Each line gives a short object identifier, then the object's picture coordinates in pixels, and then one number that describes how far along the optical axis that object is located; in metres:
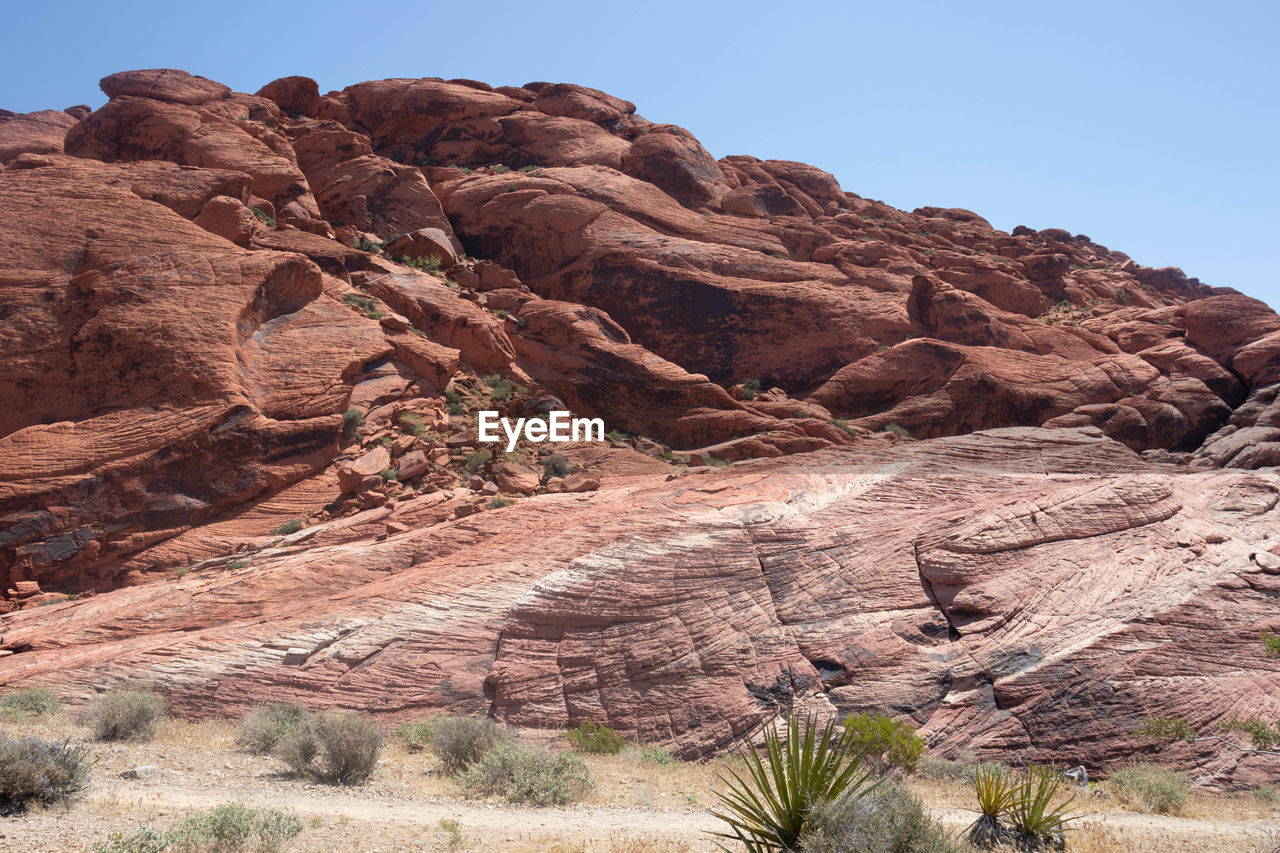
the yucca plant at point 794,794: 6.51
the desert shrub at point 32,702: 10.88
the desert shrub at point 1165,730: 8.91
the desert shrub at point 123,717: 10.29
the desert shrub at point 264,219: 26.07
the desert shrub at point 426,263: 28.77
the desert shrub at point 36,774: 7.12
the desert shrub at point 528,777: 8.93
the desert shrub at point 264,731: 10.34
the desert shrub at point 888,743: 9.56
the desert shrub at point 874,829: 6.10
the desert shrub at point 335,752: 9.48
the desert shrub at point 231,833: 6.43
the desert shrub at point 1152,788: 8.59
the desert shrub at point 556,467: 20.42
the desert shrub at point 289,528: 17.30
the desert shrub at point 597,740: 10.95
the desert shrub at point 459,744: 10.10
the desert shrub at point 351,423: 19.94
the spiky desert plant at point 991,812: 7.45
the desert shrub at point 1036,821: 7.43
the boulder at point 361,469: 18.36
